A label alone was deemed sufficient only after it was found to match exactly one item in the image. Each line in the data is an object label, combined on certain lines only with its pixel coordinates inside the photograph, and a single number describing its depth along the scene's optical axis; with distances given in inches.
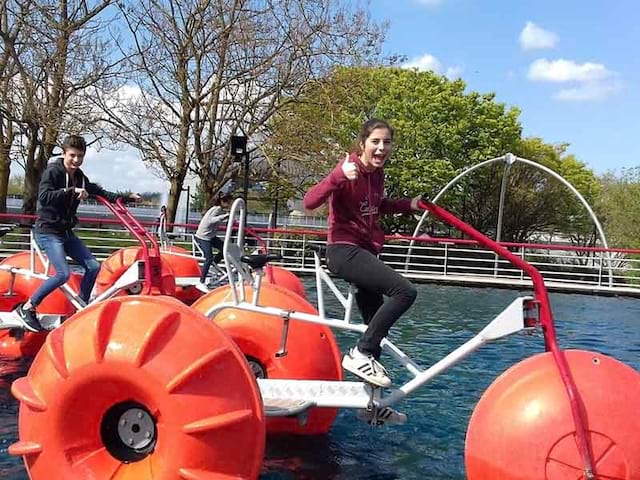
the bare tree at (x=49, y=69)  779.4
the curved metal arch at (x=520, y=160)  956.6
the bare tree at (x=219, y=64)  864.3
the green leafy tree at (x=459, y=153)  1289.4
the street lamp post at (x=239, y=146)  619.8
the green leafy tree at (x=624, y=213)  1167.6
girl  171.5
